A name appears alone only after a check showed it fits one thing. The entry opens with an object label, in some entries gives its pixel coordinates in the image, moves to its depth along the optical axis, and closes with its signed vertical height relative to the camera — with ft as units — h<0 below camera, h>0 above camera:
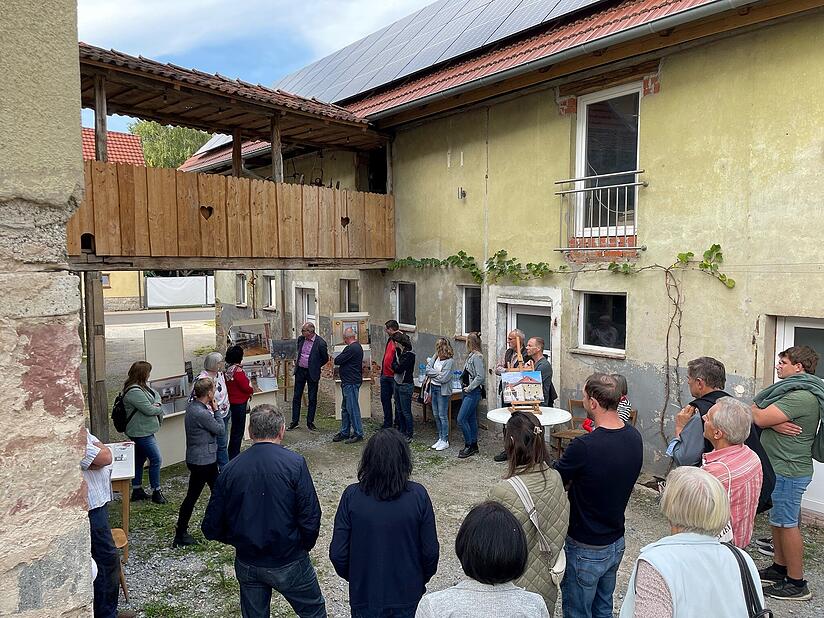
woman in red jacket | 25.17 -5.20
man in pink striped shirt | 10.41 -3.53
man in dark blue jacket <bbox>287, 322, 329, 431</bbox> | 32.45 -5.16
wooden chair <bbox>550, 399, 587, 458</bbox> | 25.13 -7.12
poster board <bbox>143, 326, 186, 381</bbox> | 24.40 -3.34
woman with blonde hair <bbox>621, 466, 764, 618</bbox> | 6.77 -3.58
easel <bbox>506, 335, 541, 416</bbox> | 21.79 -4.18
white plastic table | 20.26 -5.28
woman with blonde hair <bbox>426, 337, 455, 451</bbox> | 28.48 -5.53
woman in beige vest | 9.55 -3.80
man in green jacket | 14.42 -4.34
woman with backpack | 20.74 -5.31
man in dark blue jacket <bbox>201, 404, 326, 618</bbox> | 10.76 -4.64
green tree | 118.83 +27.09
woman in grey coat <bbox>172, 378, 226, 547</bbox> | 17.49 -5.23
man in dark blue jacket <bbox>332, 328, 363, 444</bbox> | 30.25 -5.74
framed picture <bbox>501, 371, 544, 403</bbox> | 22.21 -4.49
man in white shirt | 11.93 -5.29
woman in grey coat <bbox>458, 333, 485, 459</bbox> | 27.20 -6.00
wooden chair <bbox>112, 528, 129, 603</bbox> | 14.85 -6.95
